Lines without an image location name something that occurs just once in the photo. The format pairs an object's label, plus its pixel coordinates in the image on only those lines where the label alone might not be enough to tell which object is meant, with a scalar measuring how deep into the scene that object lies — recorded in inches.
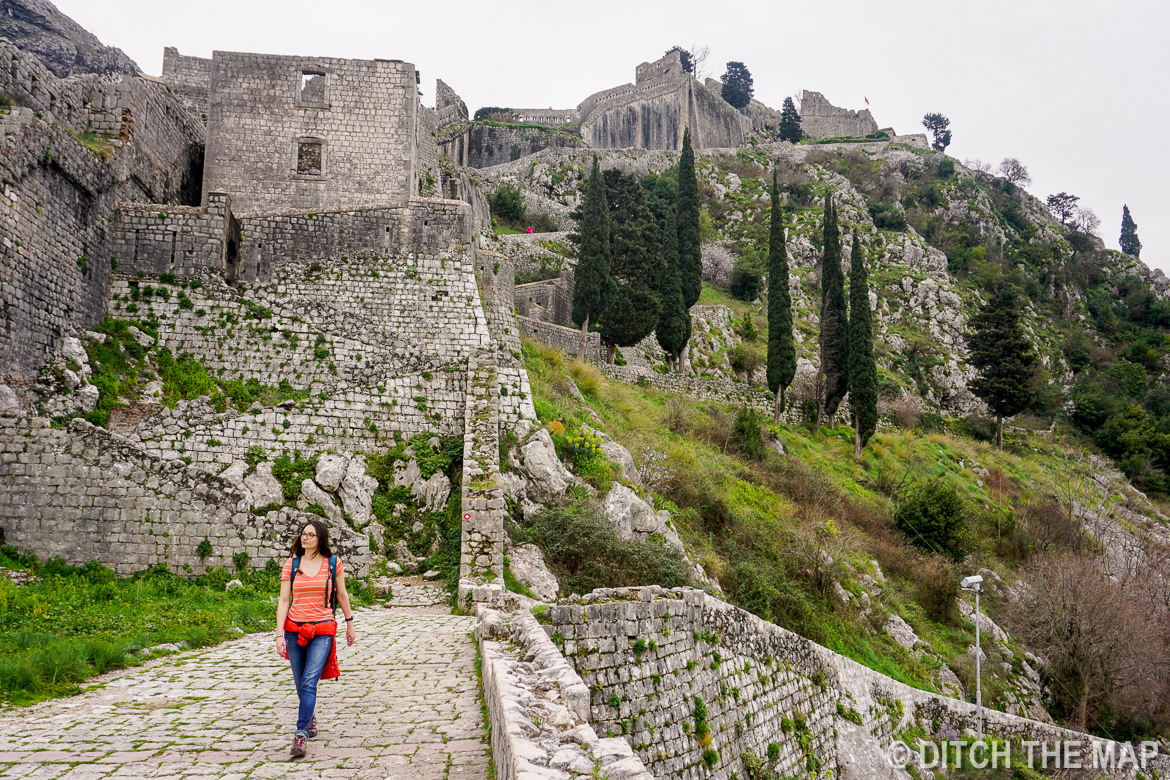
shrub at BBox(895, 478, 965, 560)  989.2
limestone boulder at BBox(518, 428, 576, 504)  548.7
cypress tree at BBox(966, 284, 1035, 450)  1541.6
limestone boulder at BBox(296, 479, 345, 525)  514.0
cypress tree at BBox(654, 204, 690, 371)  1384.1
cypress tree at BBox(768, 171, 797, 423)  1343.5
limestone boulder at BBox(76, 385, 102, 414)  530.0
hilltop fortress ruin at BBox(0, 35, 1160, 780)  343.3
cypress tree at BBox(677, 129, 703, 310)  1497.3
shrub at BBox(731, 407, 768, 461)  1058.7
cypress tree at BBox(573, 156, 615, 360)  1232.2
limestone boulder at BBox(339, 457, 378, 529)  527.3
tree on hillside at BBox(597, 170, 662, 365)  1311.5
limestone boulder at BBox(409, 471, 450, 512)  540.4
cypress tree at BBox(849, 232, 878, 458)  1332.4
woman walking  198.5
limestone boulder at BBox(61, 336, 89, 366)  547.2
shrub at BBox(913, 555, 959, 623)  868.6
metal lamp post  613.6
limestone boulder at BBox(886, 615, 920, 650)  733.3
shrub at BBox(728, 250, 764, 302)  2081.7
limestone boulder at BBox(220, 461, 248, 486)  514.9
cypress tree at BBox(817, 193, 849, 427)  1400.1
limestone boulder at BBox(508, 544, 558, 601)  454.9
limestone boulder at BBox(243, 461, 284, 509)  508.7
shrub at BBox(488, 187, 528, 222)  1994.3
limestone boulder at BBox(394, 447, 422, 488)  561.0
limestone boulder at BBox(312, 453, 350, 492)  531.5
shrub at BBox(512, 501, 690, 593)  483.2
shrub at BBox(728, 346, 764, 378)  1609.3
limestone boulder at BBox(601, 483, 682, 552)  560.7
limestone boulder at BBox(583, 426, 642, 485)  647.8
